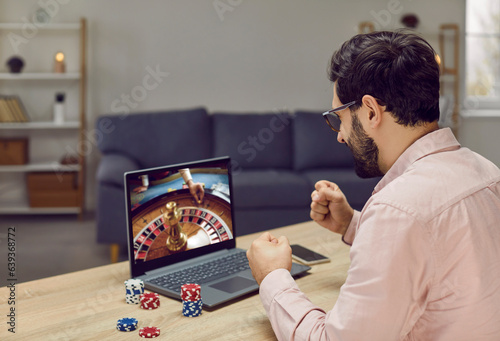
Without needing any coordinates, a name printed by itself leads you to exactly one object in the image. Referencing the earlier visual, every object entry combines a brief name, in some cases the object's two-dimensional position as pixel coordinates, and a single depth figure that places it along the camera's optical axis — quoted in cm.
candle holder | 473
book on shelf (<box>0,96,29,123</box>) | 464
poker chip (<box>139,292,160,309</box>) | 116
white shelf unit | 468
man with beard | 82
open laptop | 129
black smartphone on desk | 147
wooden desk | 105
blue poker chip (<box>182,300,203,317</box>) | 112
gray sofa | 366
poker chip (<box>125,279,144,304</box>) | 120
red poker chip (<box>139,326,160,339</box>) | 102
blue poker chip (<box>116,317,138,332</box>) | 105
